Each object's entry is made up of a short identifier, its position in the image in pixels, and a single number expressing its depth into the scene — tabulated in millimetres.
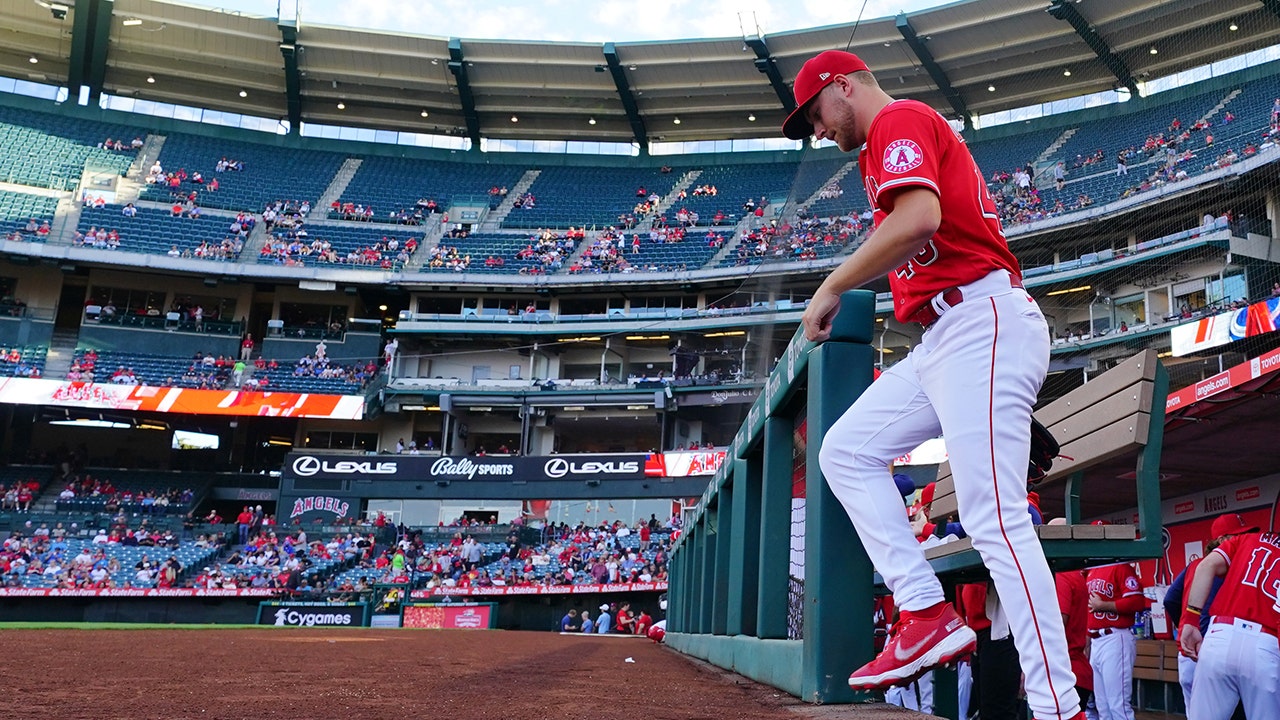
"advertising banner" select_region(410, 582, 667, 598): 22453
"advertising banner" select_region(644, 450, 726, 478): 27203
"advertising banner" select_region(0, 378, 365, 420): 29703
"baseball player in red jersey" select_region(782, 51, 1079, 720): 2342
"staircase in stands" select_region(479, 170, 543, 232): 37781
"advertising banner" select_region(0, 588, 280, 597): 21969
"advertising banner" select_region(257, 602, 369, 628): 21469
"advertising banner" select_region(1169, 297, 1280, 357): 17297
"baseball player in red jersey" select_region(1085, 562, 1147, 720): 6516
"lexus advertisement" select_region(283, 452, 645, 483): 28781
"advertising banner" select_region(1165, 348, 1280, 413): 7652
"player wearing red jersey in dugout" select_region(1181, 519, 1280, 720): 3850
